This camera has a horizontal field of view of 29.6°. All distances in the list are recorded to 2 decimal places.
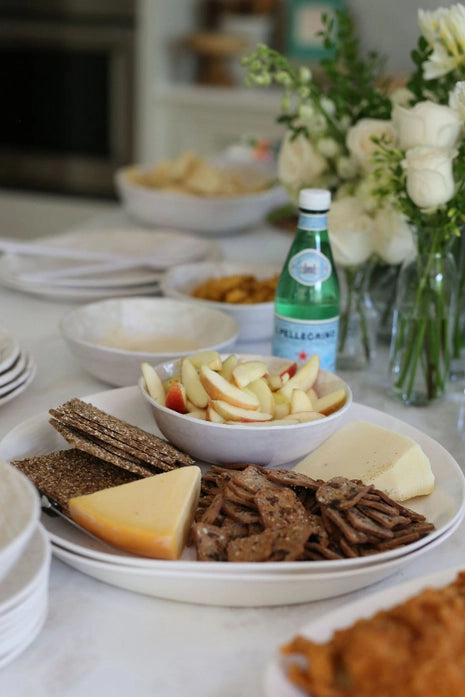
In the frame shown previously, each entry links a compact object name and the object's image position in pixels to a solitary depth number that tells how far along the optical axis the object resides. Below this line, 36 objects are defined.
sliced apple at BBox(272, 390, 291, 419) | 1.01
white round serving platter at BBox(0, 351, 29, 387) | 1.15
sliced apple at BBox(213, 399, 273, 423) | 0.97
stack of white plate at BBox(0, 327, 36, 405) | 1.15
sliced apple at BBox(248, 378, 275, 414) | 1.00
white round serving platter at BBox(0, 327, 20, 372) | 1.17
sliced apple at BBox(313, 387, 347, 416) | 1.02
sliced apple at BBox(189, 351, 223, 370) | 1.05
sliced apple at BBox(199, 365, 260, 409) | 0.99
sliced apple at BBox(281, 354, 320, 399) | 1.05
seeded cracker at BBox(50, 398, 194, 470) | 0.92
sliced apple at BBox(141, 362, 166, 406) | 1.03
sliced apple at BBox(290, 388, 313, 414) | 1.01
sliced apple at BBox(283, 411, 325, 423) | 0.98
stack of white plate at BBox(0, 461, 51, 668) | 0.68
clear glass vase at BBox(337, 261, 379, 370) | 1.37
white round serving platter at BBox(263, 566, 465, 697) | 0.60
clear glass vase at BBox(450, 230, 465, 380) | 1.35
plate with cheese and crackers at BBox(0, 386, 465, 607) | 0.76
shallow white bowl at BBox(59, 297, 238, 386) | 1.23
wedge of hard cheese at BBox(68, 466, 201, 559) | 0.78
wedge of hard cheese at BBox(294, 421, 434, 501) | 0.92
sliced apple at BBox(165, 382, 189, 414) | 1.01
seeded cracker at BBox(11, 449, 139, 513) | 0.86
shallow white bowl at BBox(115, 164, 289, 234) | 1.98
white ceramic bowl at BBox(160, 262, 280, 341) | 1.39
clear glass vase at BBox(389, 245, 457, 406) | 1.20
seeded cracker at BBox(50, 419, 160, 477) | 0.90
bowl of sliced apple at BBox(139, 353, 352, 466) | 0.96
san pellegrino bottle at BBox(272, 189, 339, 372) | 1.16
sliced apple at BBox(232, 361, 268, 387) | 1.01
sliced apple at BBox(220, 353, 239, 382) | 1.05
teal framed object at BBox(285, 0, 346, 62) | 3.64
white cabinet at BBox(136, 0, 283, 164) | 3.60
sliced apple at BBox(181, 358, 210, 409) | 1.01
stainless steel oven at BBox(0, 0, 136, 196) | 3.59
